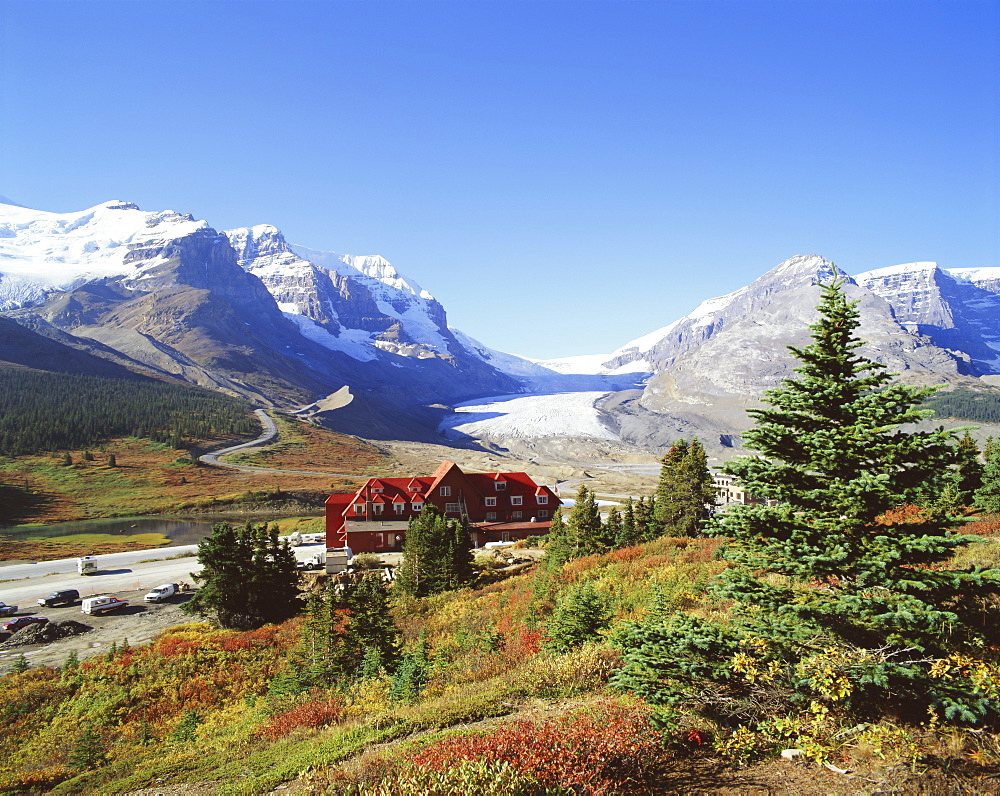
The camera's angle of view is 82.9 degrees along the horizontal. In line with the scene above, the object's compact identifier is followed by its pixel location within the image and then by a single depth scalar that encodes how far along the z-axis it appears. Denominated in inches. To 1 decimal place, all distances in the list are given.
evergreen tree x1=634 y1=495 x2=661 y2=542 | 1547.7
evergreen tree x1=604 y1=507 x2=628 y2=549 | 1470.7
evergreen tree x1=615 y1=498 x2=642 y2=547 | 1497.3
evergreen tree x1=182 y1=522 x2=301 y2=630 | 1212.5
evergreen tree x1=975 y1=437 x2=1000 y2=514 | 1144.2
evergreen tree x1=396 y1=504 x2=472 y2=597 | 1277.1
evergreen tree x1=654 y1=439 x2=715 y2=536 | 1588.3
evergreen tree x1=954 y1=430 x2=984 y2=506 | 1333.9
